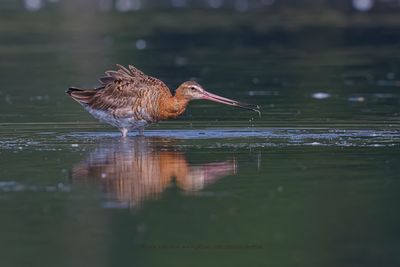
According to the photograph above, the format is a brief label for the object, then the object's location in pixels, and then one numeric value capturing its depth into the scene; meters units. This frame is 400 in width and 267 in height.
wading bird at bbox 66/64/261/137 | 14.72
